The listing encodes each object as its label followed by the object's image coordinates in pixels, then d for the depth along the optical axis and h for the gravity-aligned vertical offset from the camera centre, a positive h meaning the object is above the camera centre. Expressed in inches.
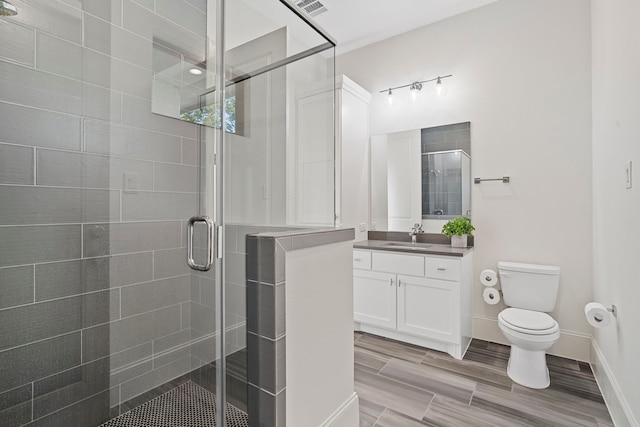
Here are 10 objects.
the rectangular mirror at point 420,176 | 115.4 +14.4
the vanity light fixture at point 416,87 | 119.3 +49.5
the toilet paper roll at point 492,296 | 102.3 -27.1
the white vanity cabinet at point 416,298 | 97.4 -28.2
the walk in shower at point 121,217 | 42.5 -0.6
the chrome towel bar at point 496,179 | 106.4 +11.4
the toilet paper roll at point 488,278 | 104.7 -21.7
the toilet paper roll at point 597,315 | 67.1 -22.3
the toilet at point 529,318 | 79.7 -28.7
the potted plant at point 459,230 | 109.0 -6.1
